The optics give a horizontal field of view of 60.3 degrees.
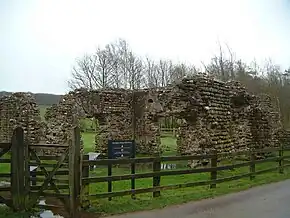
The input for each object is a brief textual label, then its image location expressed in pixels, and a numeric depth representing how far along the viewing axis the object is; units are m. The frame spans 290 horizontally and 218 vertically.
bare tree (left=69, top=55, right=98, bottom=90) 28.13
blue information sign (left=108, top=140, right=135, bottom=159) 5.83
